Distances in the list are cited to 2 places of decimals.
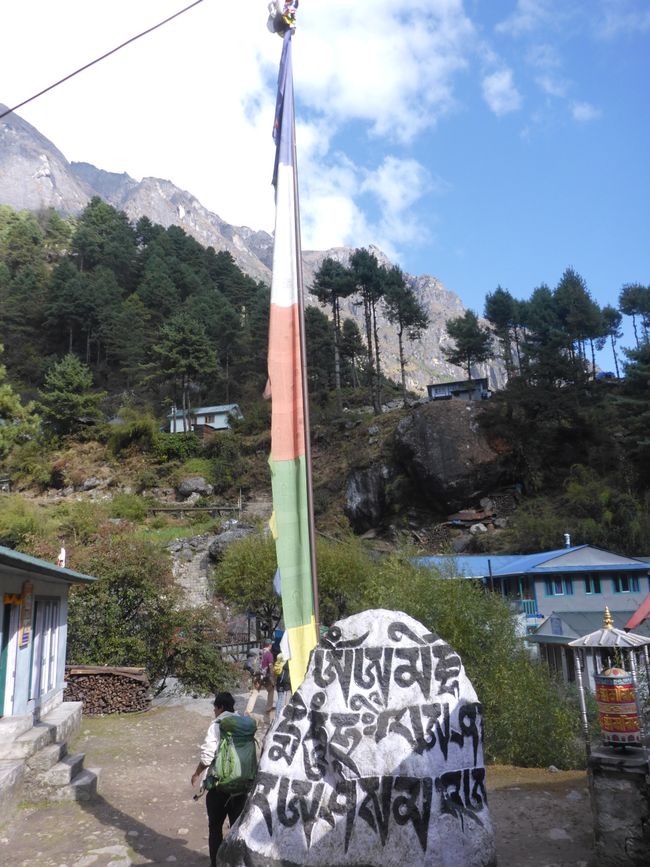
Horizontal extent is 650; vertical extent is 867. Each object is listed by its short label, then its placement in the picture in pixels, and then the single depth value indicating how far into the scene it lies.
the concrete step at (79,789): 7.51
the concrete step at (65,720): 9.16
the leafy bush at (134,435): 44.88
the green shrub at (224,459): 42.44
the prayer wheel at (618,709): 5.75
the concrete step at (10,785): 6.75
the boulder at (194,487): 41.50
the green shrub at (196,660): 15.71
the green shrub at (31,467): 42.00
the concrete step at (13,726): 7.66
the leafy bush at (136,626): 15.45
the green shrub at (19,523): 28.33
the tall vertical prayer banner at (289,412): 5.62
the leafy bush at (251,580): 23.62
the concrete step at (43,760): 7.59
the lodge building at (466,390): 47.75
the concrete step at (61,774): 7.55
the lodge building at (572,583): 25.41
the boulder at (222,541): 31.20
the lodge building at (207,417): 49.66
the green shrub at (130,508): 37.25
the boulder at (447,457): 35.94
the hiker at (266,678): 11.77
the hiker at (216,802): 4.98
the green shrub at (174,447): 44.91
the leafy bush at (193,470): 42.84
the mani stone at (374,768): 4.31
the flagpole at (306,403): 5.61
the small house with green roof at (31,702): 7.50
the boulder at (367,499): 38.44
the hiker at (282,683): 10.42
